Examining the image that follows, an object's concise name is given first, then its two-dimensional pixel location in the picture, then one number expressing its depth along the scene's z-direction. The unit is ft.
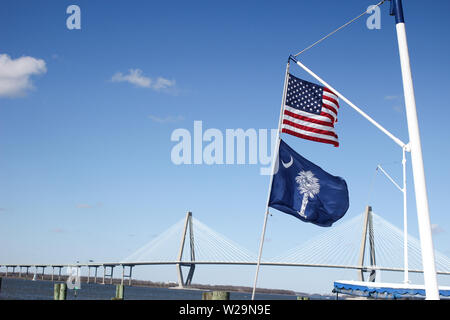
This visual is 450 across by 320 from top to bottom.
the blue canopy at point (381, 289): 79.00
